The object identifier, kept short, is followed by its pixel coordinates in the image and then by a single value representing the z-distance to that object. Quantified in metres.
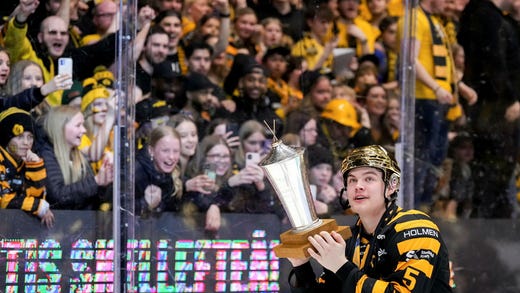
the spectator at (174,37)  11.52
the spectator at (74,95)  10.84
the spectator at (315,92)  12.22
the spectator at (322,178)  12.27
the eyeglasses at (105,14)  11.06
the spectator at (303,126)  12.11
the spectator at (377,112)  12.73
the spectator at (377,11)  12.82
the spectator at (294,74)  12.15
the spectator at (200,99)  11.66
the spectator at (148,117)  11.34
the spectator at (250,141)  11.88
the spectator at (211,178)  11.70
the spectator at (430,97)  13.06
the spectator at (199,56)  11.68
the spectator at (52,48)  10.52
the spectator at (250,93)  11.91
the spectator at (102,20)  11.02
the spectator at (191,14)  11.62
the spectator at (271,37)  12.06
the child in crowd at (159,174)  11.36
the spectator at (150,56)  11.36
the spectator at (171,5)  11.47
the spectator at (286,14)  12.09
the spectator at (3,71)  10.44
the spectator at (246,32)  11.92
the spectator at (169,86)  11.47
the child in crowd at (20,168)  10.35
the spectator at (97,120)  10.95
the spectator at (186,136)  11.62
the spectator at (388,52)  12.89
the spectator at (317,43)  12.25
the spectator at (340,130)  12.37
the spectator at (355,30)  12.60
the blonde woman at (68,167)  10.69
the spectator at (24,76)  10.50
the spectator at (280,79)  12.08
